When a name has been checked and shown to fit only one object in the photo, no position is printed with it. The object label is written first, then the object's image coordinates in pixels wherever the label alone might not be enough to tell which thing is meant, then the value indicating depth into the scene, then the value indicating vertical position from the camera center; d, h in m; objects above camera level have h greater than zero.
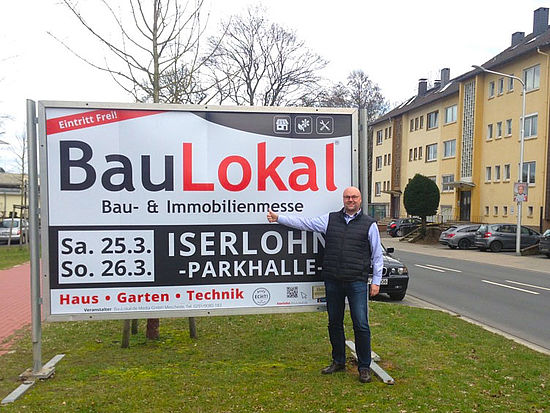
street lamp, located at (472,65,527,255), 25.17 -2.22
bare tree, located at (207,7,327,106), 35.81 +8.45
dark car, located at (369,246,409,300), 10.99 -1.90
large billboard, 5.10 -0.14
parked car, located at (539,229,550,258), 22.41 -2.28
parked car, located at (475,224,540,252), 27.42 -2.48
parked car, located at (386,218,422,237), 42.09 -2.95
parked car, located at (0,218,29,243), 30.64 -2.61
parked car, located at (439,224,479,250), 30.12 -2.70
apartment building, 31.02 +4.03
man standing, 4.95 -0.72
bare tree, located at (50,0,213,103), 7.02 +2.04
